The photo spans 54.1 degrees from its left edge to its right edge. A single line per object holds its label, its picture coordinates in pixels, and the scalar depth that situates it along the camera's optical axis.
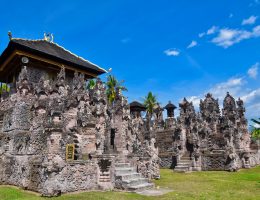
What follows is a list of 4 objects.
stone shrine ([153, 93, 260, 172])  27.33
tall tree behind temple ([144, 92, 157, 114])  58.46
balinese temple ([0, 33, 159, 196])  14.30
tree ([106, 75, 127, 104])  48.00
